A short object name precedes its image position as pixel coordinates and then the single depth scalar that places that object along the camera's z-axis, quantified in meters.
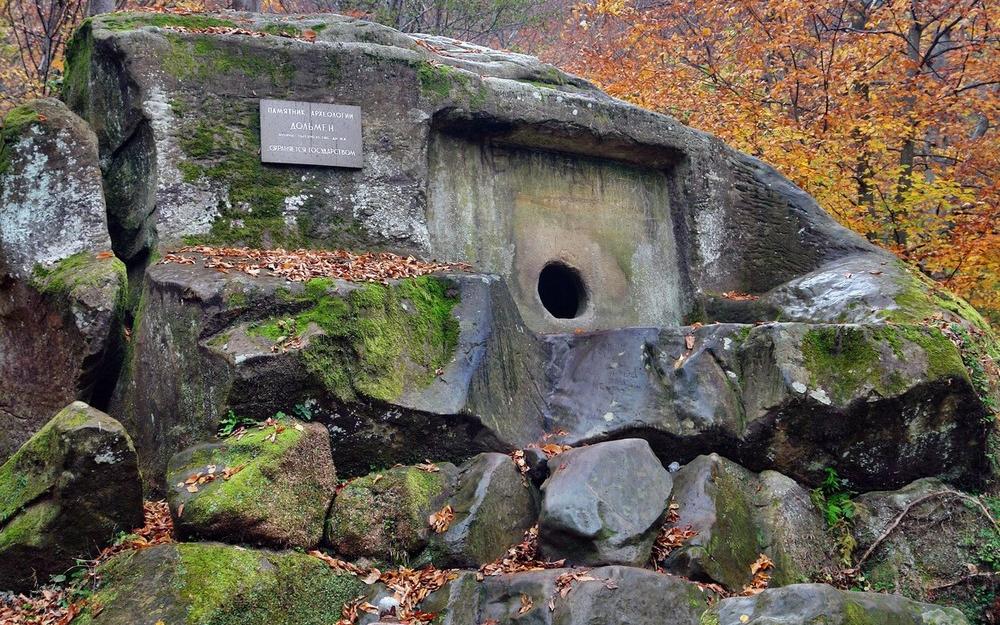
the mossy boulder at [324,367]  5.23
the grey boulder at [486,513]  4.99
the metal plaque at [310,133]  6.76
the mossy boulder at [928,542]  5.67
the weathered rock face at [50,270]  5.93
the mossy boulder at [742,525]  5.11
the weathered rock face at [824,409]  5.97
